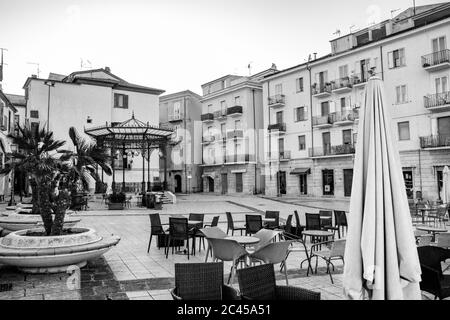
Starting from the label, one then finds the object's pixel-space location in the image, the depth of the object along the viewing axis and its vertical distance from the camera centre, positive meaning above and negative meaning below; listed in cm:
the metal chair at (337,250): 602 -121
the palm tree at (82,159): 746 +44
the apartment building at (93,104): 3266 +718
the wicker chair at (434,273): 438 -123
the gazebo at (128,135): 1988 +249
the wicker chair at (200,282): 375 -107
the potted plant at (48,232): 618 -97
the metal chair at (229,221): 1023 -121
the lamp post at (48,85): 3212 +834
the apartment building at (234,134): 3897 +474
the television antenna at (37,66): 3657 +1135
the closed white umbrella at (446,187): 1331 -50
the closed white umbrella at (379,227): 323 -47
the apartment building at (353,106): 2436 +544
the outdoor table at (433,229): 850 -128
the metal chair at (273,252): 582 -120
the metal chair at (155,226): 905 -115
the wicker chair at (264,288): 354 -109
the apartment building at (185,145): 4531 +404
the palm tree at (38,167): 704 +27
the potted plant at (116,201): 2086 -122
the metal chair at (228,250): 604 -120
